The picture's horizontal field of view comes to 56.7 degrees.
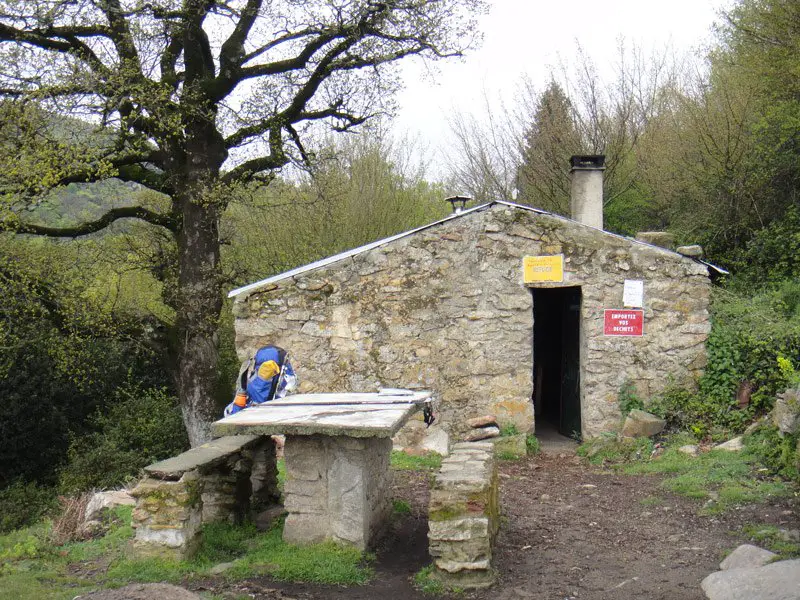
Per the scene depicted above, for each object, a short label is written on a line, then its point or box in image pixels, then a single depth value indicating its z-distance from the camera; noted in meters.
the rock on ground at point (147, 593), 4.21
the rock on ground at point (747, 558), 5.12
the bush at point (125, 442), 14.45
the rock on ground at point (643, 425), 9.73
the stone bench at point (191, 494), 5.60
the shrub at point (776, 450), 7.24
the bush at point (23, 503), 13.50
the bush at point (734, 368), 9.29
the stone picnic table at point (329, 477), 5.75
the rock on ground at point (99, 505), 7.06
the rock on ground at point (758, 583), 4.36
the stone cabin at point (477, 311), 9.88
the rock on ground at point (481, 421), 9.92
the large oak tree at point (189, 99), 10.54
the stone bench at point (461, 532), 5.19
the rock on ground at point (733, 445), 8.70
